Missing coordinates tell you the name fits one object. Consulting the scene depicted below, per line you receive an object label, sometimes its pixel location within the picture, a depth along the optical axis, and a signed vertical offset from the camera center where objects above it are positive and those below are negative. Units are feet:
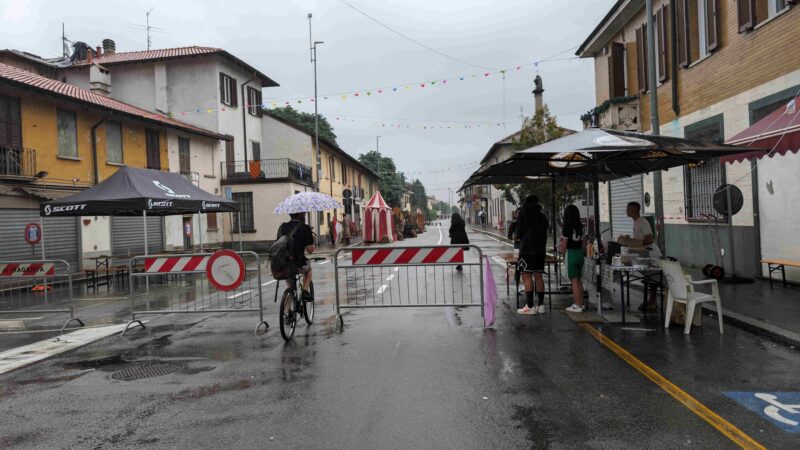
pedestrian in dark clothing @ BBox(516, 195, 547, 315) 26.81 -1.26
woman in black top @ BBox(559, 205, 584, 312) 27.14 -1.53
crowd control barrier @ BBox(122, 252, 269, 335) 26.68 -4.54
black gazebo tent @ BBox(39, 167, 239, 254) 40.73 +3.09
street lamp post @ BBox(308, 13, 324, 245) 105.50 +34.23
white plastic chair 22.94 -3.37
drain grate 18.89 -4.87
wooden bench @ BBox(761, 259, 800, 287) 31.63 -3.26
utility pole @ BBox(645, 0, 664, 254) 36.32 +7.49
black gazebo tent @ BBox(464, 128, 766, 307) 23.11 +3.18
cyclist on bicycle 25.73 -0.67
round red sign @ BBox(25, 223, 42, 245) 50.85 +0.75
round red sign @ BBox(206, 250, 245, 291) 26.27 -1.81
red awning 24.57 +3.67
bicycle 23.14 -3.58
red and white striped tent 103.14 +1.29
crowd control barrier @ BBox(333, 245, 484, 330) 25.16 -4.62
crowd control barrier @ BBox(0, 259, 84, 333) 28.71 -4.08
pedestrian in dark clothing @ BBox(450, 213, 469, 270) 50.72 -0.77
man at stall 26.96 -1.15
